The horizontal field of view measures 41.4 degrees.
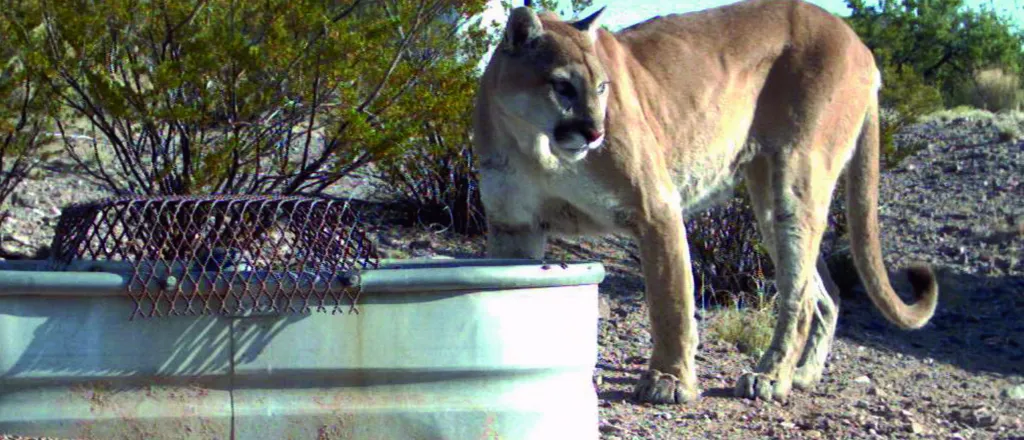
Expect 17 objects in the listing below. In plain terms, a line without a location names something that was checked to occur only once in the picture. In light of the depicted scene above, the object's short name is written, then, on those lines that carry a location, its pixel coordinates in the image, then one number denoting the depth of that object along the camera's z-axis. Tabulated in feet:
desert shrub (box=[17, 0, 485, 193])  20.22
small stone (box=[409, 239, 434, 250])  29.01
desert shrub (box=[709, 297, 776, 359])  23.66
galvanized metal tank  11.91
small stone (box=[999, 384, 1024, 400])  21.87
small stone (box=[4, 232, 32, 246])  24.56
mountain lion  17.70
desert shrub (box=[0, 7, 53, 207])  20.66
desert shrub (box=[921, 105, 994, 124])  59.11
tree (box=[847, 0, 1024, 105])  79.10
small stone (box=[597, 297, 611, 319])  25.65
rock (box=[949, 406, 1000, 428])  18.80
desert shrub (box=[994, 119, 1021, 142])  48.80
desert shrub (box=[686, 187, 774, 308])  28.53
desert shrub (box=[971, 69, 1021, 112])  73.15
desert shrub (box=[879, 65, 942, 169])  41.60
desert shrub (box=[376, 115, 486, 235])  29.66
